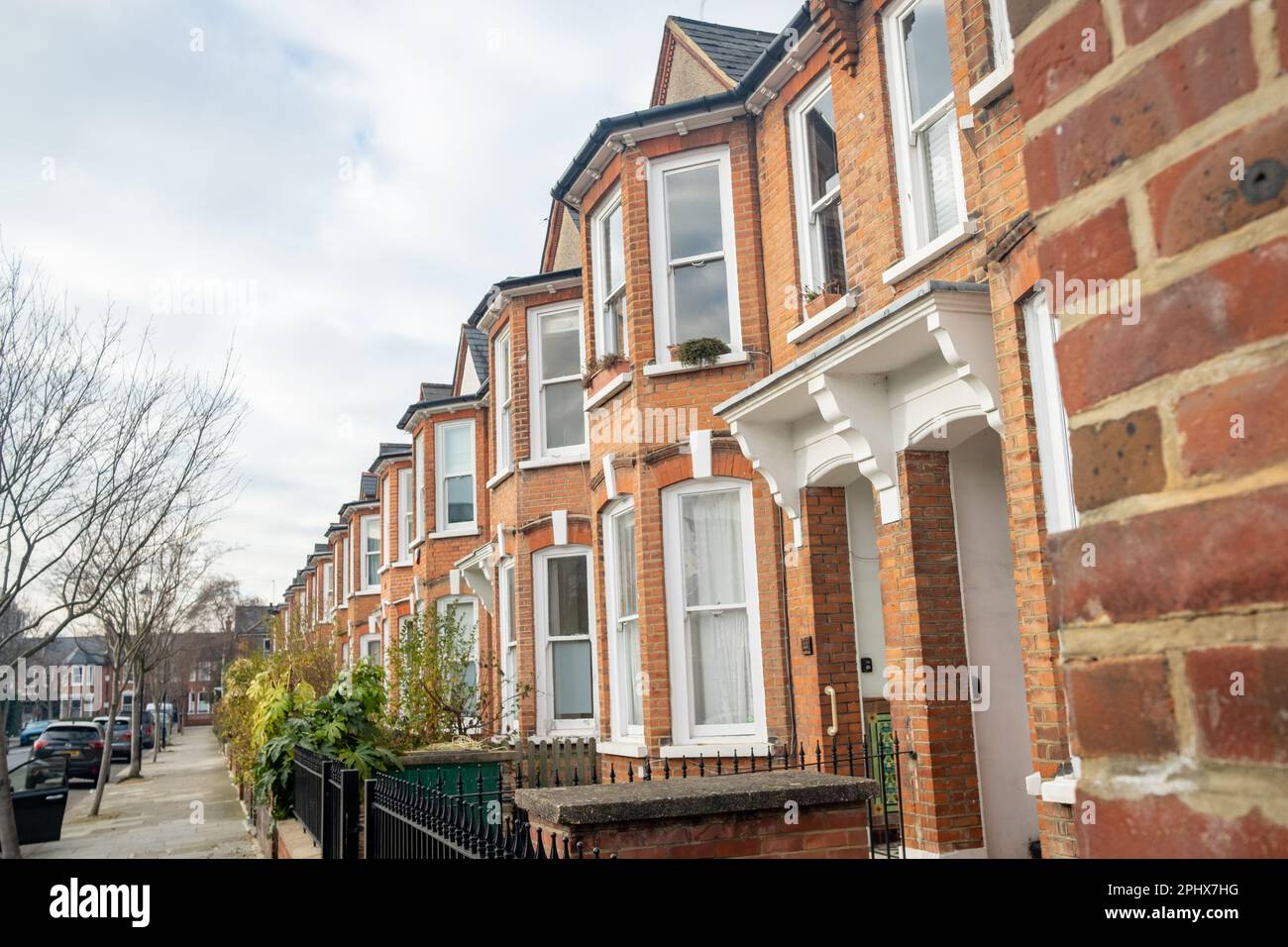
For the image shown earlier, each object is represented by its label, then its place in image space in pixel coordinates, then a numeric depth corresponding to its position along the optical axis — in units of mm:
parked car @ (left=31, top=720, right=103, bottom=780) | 29016
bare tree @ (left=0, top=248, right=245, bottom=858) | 11477
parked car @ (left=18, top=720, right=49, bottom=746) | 50541
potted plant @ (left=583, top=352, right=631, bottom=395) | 12352
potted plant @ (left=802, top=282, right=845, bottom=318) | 9961
